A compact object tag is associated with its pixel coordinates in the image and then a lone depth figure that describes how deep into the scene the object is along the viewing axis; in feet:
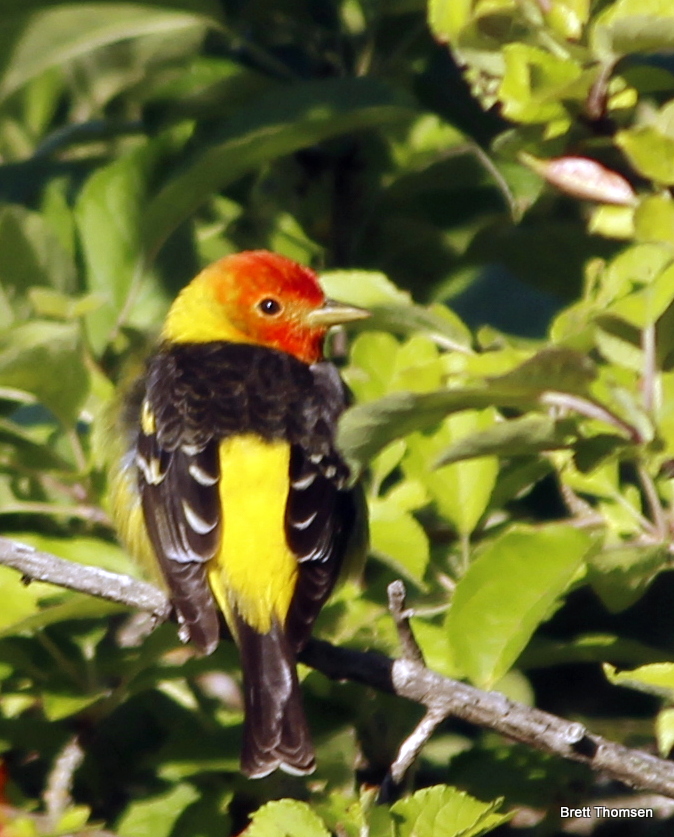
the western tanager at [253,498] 22.03
